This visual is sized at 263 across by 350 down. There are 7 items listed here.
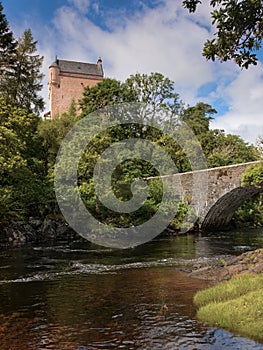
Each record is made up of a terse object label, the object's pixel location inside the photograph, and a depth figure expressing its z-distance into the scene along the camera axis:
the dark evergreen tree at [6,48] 31.98
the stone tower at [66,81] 67.31
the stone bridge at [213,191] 27.17
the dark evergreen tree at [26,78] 34.53
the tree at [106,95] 38.78
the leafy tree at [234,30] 7.76
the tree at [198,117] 45.69
